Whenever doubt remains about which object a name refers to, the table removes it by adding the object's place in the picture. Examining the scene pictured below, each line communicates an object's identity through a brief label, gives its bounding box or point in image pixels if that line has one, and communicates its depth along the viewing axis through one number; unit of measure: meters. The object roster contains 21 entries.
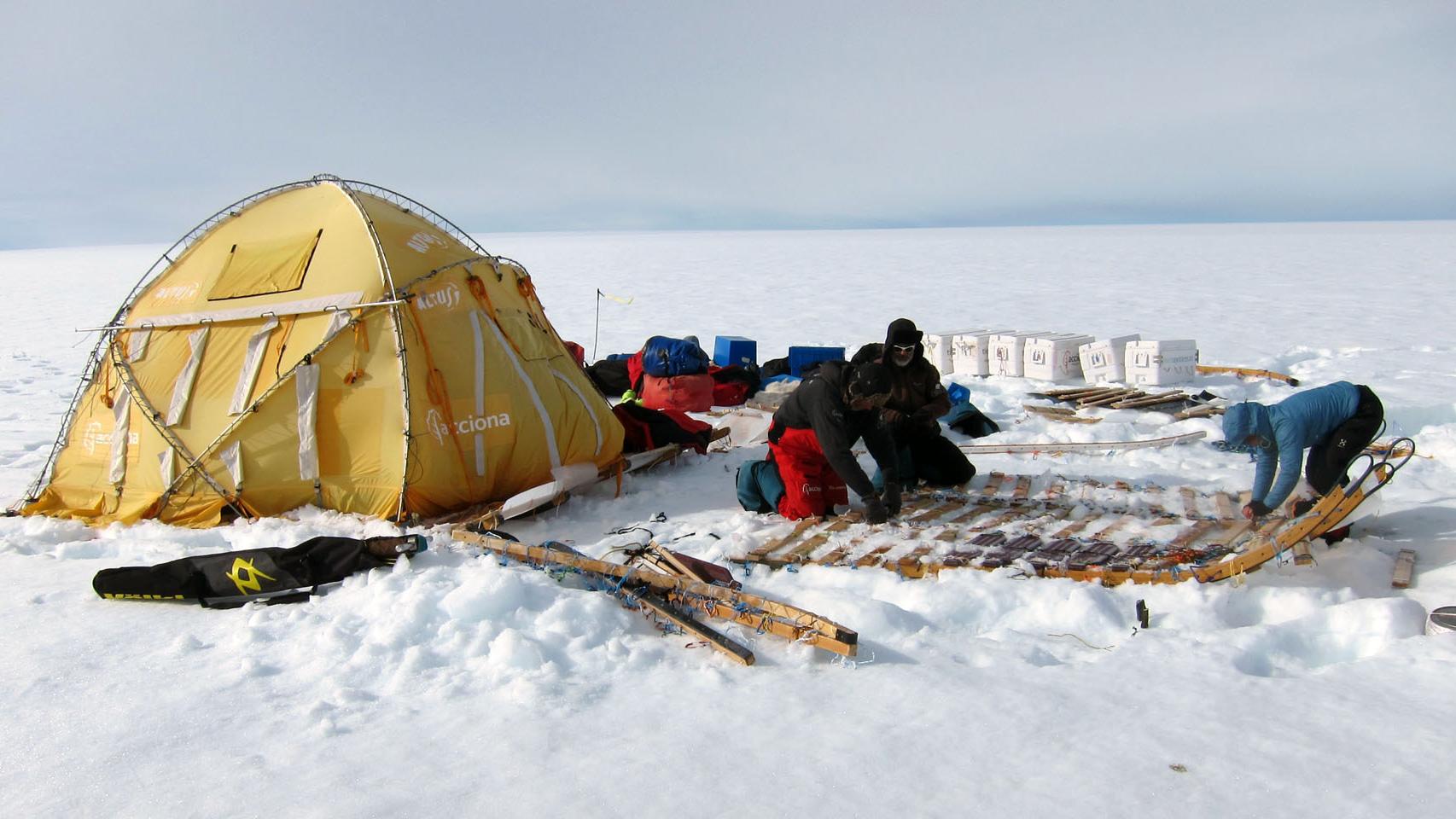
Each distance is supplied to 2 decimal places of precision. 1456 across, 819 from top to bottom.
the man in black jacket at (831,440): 5.25
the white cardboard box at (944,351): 11.23
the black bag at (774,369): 11.02
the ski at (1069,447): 7.34
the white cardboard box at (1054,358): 10.43
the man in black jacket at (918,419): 6.16
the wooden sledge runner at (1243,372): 10.20
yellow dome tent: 5.66
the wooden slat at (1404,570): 4.22
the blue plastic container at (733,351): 11.07
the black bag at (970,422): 8.15
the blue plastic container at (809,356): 10.86
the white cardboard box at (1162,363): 9.86
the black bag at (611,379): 10.46
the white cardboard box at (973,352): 11.00
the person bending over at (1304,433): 4.70
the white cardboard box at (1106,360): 10.20
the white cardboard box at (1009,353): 10.76
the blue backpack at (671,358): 9.36
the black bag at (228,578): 4.23
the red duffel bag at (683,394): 9.35
